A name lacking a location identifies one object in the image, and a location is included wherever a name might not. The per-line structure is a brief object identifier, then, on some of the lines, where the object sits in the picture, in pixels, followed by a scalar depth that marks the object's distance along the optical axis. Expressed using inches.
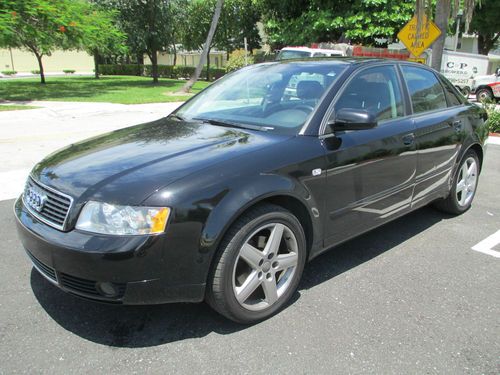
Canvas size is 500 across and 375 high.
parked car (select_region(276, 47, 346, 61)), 713.0
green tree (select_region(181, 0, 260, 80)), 1440.7
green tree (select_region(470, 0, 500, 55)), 1133.7
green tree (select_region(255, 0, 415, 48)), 932.0
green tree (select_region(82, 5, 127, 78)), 758.5
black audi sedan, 94.0
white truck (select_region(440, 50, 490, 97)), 1016.9
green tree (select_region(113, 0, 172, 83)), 1055.5
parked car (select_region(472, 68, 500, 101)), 866.1
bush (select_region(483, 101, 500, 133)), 436.1
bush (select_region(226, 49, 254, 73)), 1223.5
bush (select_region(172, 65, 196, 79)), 1595.7
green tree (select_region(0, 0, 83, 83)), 634.8
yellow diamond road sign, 441.1
